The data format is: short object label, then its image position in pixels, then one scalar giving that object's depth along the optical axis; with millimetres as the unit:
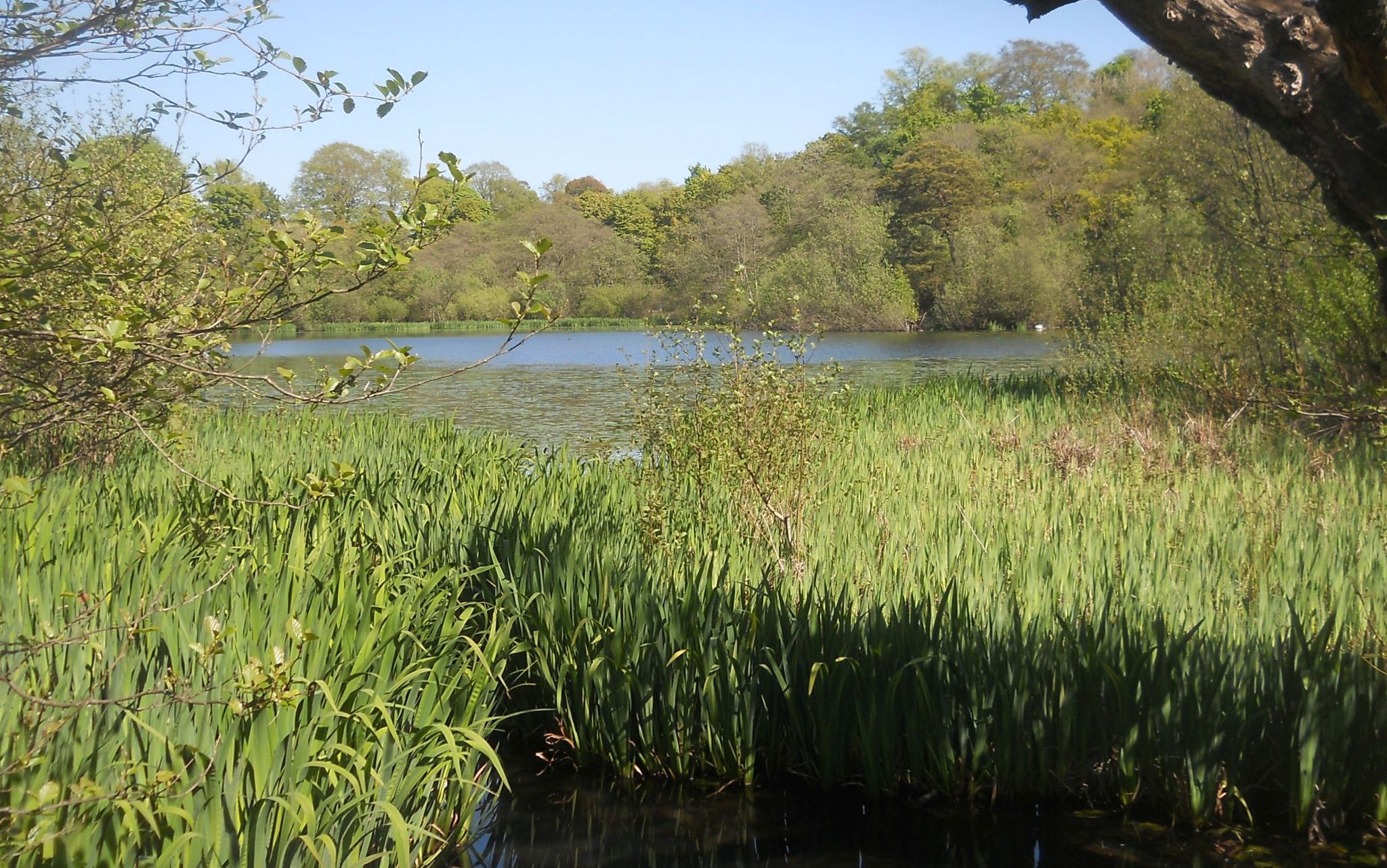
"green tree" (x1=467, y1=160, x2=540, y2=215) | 71688
